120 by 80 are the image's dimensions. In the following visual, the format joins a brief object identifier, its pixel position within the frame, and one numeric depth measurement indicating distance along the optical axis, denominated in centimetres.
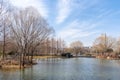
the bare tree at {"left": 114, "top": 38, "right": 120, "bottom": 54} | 3547
